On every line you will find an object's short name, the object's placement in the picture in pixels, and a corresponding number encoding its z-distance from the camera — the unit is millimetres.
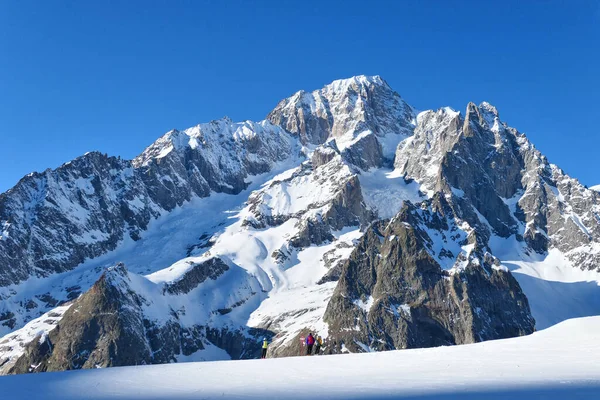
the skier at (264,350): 45600
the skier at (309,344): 43819
